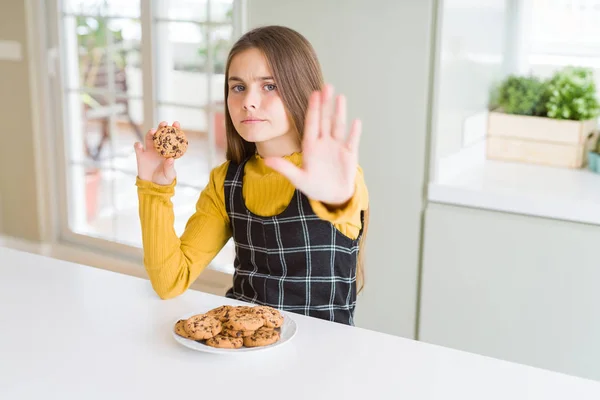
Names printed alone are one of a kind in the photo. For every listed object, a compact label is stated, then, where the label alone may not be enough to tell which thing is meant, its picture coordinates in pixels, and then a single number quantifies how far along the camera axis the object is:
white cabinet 2.32
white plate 1.27
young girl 1.60
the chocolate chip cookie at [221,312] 1.35
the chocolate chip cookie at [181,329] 1.32
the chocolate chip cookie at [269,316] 1.34
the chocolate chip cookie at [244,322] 1.31
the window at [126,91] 3.29
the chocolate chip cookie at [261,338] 1.29
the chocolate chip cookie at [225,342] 1.28
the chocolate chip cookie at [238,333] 1.31
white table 1.18
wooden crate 2.67
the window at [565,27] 2.81
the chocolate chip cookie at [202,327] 1.29
